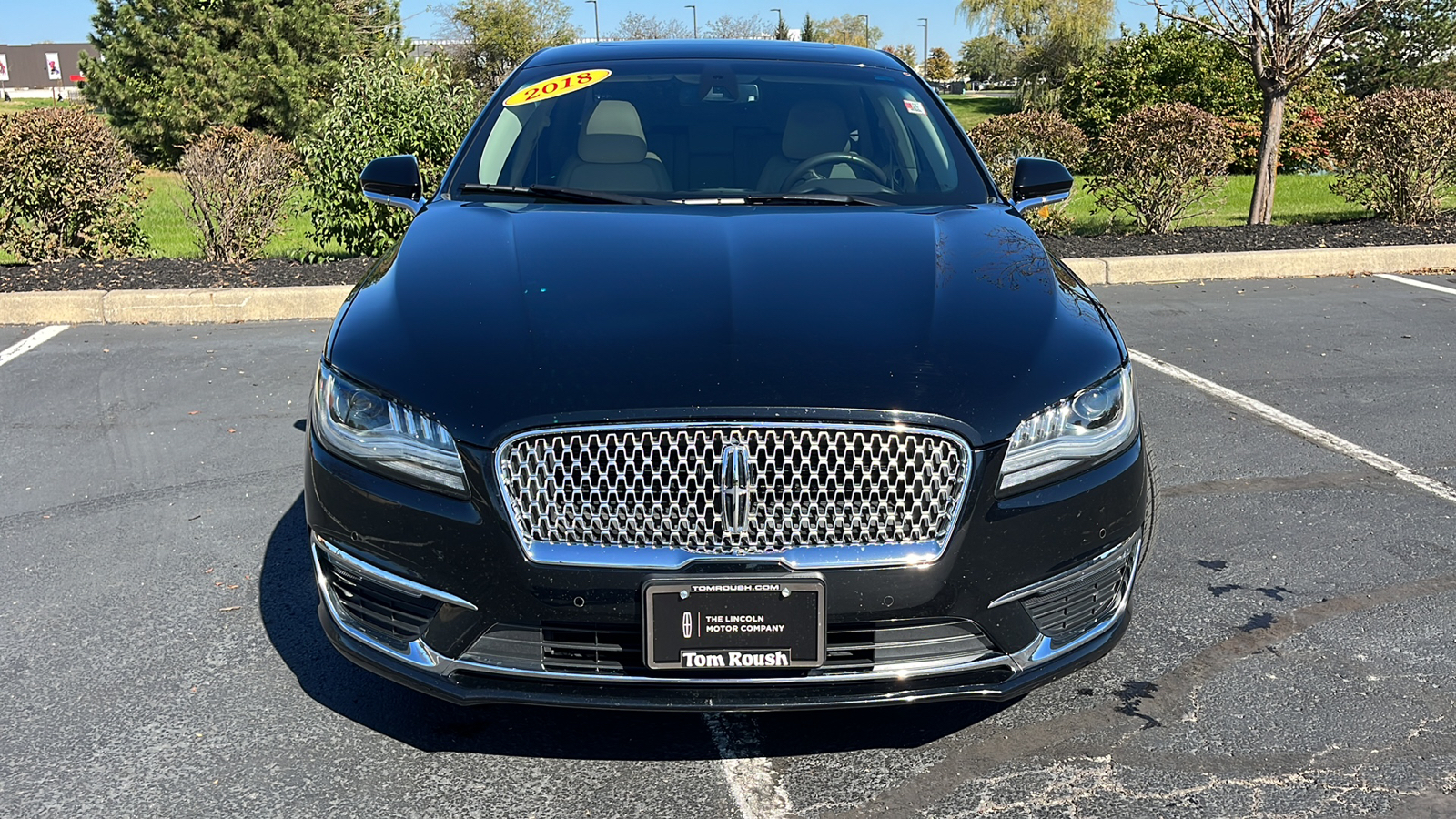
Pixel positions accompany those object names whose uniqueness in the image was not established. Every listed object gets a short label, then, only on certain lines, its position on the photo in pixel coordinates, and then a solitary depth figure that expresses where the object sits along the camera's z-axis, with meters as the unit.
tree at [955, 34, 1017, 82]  56.47
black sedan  2.46
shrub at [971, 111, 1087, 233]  11.45
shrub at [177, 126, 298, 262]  9.13
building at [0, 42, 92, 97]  133.88
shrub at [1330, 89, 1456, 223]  10.41
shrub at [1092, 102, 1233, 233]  10.16
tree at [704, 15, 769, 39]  74.25
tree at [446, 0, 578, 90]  48.56
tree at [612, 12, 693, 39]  60.52
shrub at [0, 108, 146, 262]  9.03
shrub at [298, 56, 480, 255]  8.94
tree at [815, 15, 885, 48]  96.71
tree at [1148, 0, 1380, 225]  10.59
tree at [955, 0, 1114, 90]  48.06
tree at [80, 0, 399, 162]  24.12
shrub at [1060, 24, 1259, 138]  22.41
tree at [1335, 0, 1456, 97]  27.30
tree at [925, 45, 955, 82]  109.40
